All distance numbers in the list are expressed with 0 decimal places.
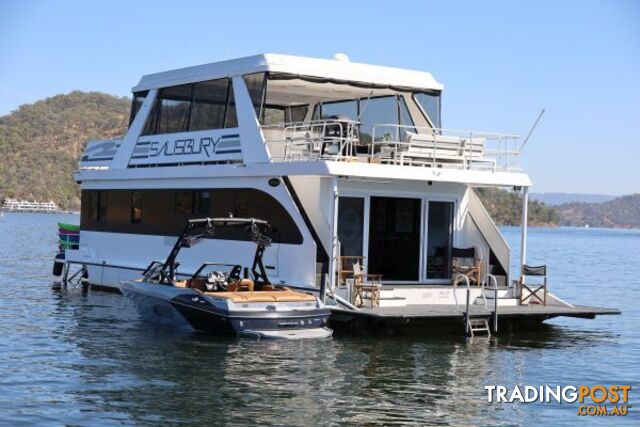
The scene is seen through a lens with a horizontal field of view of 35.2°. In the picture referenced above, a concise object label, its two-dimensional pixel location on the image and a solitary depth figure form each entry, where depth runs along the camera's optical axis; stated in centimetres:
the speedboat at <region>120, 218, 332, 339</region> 1669
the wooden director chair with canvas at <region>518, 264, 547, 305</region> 1958
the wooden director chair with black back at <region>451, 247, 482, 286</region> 2028
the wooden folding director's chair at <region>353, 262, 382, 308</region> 1783
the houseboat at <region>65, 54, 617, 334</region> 1845
